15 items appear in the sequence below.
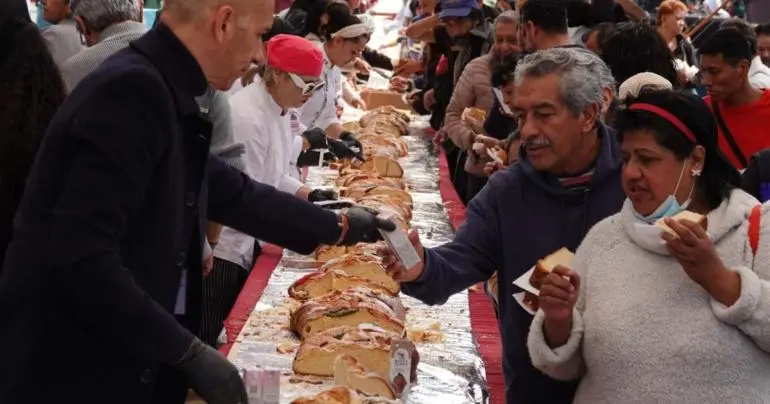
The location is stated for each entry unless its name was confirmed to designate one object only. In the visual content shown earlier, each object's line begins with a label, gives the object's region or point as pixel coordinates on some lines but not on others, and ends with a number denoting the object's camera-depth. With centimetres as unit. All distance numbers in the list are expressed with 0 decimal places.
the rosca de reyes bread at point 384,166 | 739
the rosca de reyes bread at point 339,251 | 506
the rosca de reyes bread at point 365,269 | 476
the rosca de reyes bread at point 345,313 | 410
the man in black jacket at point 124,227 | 236
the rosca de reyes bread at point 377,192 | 642
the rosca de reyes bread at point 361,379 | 347
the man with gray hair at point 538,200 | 311
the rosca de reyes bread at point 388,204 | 598
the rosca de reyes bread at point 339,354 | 374
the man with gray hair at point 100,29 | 501
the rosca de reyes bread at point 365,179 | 676
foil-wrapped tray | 374
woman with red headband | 258
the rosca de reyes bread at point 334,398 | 322
